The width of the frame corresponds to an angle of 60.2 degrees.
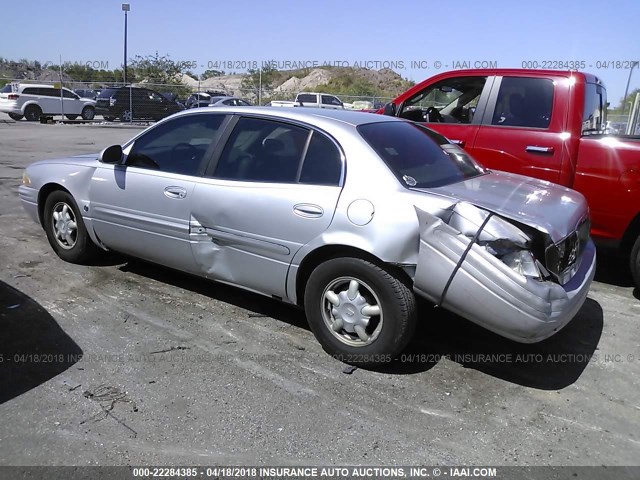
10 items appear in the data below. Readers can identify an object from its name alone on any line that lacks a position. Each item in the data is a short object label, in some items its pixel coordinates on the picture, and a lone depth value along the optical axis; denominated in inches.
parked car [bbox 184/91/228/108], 1166.0
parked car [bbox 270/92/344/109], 1147.4
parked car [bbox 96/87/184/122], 1024.9
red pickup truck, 188.7
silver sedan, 123.1
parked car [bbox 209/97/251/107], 1032.2
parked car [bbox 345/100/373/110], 1270.9
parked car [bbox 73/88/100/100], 1446.4
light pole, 1485.0
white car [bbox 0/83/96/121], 965.2
